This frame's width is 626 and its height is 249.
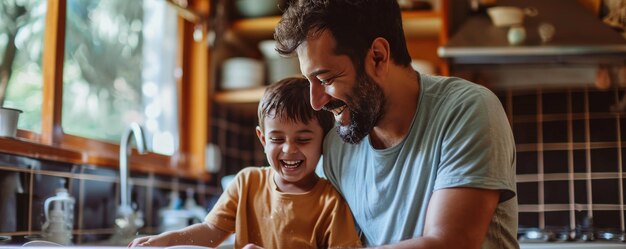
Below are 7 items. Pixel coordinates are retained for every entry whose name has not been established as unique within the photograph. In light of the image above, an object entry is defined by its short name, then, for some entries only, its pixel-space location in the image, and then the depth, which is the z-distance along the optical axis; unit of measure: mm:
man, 1361
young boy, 1600
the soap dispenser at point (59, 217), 1974
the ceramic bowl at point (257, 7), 3238
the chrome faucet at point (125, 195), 2270
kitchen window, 2080
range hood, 2912
